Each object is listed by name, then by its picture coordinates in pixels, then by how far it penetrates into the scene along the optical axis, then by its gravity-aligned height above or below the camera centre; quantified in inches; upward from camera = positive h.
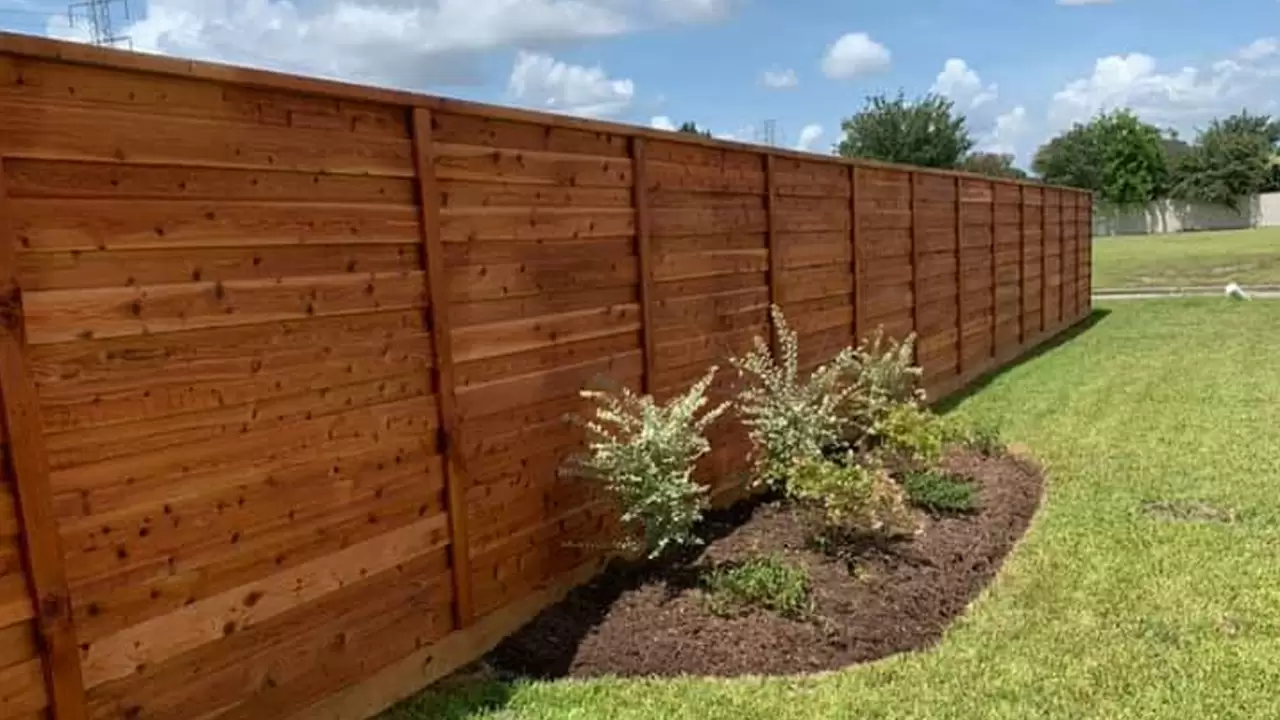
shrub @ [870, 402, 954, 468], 224.1 -46.6
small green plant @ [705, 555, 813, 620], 158.1 -56.7
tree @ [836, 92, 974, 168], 1791.3 +161.3
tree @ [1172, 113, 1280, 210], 2210.9 +79.0
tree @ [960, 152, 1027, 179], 2210.9 +129.9
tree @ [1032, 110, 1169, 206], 2299.5 +114.0
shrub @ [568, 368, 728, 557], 162.6 -35.9
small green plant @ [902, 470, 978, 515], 215.5 -58.5
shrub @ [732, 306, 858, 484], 207.2 -37.5
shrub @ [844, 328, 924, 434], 241.8 -40.0
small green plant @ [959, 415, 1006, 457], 265.7 -59.0
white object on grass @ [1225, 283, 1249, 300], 701.3 -60.8
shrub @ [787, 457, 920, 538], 181.5 -48.7
